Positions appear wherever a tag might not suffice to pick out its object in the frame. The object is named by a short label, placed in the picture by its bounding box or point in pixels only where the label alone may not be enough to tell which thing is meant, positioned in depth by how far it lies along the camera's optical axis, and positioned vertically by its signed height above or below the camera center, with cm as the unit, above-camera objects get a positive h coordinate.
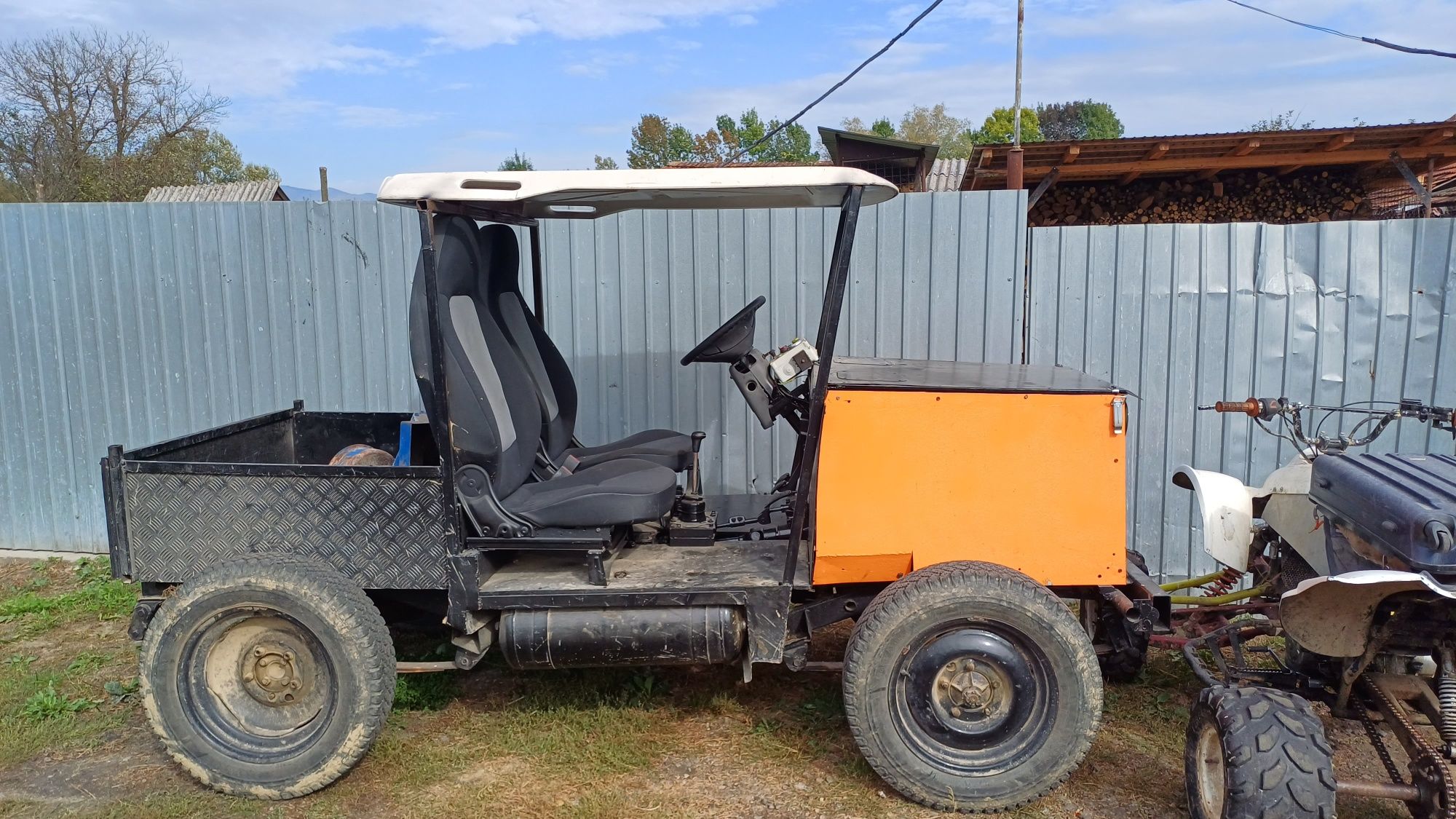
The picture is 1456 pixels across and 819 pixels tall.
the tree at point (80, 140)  2327 +427
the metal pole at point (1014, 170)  566 +76
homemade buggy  311 -92
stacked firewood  898 +90
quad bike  259 -109
